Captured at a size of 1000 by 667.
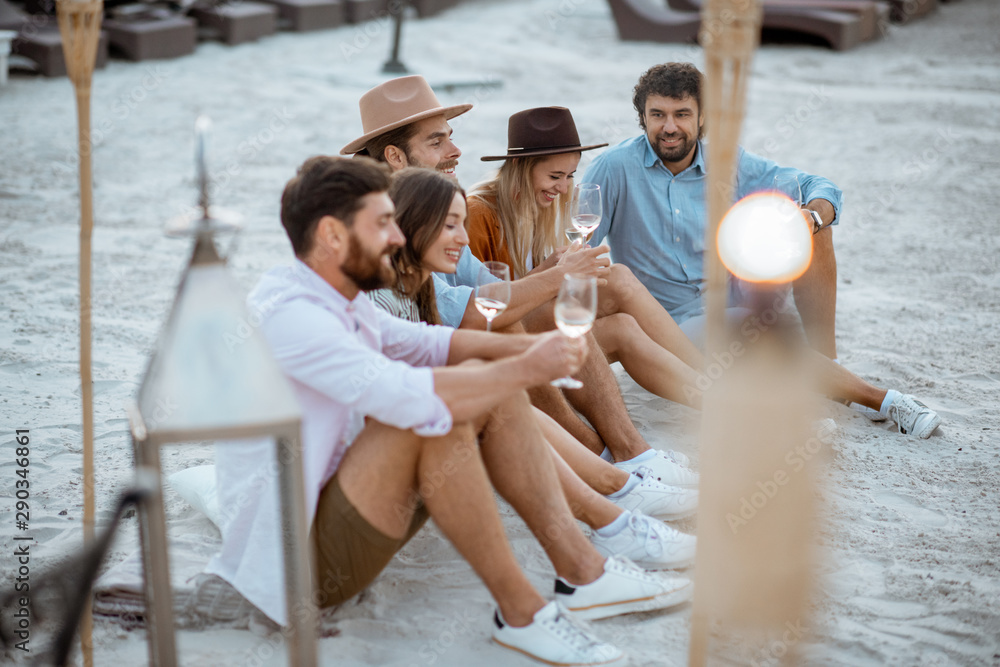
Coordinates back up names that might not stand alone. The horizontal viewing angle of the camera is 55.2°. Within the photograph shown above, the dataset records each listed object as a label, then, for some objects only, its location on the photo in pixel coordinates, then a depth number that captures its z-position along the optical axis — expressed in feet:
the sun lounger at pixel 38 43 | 32.78
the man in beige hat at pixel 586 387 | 10.91
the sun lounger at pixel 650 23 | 46.19
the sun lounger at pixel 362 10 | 48.32
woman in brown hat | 12.16
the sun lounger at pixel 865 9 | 45.01
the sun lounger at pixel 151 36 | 36.88
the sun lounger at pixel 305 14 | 44.83
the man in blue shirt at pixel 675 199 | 13.69
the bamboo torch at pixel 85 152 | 7.17
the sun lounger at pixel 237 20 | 40.86
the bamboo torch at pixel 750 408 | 6.28
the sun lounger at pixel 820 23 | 43.21
